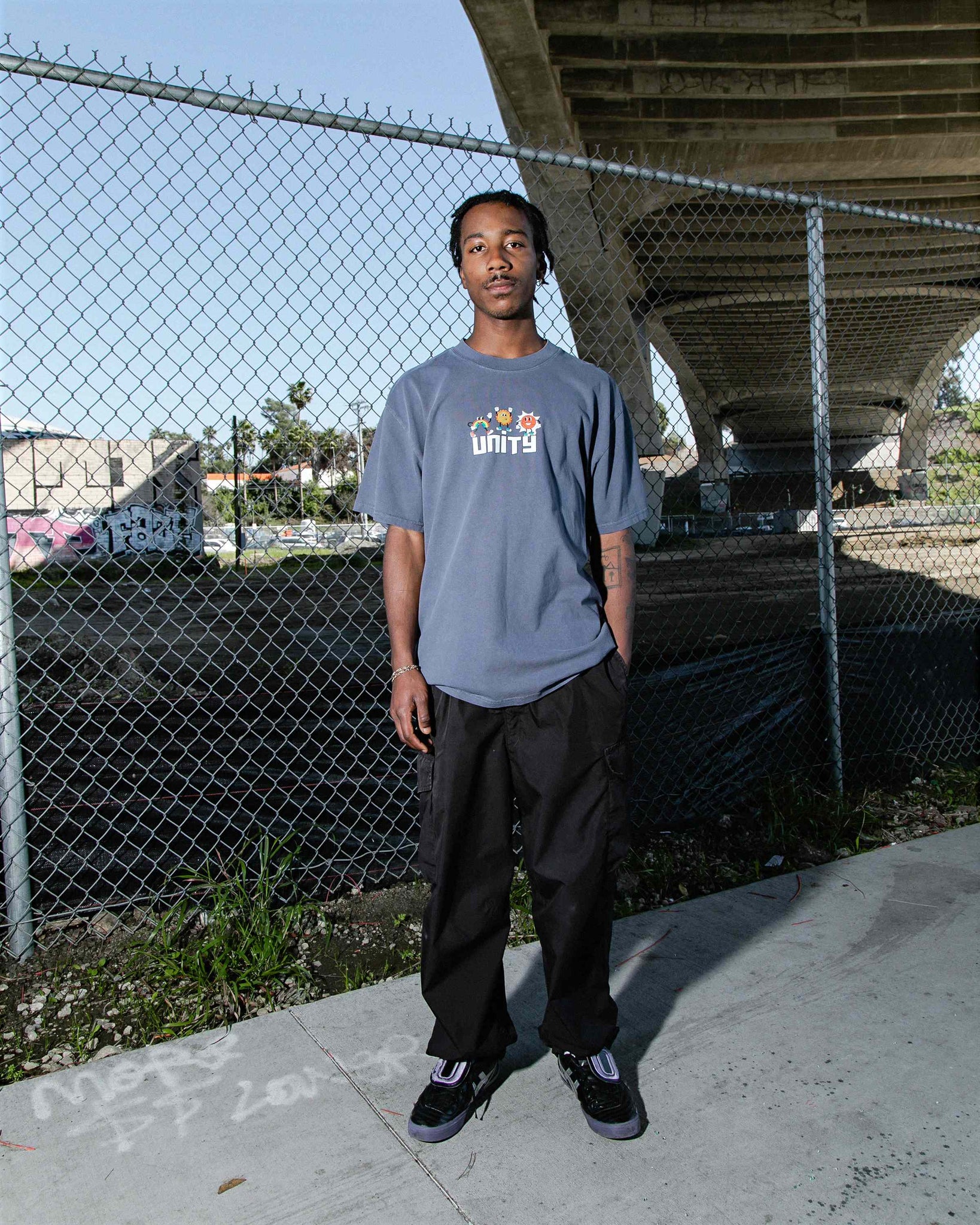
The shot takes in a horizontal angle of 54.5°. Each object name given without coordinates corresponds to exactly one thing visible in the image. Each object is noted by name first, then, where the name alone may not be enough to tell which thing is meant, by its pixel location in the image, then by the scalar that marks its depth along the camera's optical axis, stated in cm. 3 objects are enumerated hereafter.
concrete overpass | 1549
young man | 212
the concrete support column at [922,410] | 4162
